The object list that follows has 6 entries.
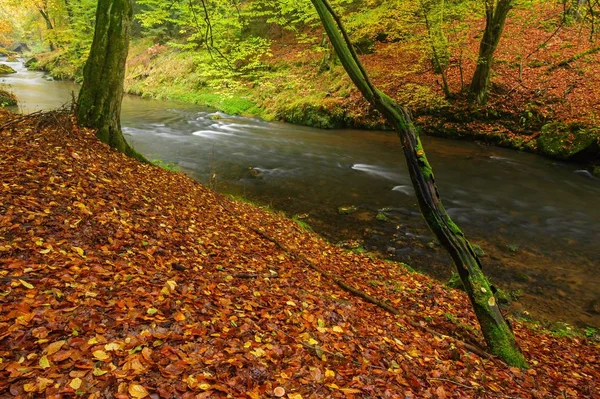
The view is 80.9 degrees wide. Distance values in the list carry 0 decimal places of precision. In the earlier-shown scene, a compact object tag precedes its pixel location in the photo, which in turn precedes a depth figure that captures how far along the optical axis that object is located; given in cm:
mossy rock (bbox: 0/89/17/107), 1665
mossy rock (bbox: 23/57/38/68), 4201
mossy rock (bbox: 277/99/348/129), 1906
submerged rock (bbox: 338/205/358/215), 985
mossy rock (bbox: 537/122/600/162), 1262
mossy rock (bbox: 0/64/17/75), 3375
